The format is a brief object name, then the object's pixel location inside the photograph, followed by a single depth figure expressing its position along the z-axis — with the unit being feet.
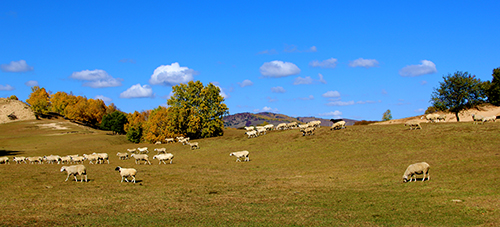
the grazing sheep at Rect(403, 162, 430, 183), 78.64
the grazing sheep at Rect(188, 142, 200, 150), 191.92
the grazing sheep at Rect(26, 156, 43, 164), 145.46
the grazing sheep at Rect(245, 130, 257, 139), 209.26
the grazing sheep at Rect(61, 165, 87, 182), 81.30
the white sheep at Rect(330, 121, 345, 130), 185.78
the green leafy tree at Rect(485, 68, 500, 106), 280.51
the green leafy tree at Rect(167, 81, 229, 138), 254.06
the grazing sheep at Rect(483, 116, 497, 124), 159.43
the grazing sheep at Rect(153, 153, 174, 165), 134.29
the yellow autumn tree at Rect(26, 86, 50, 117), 538.47
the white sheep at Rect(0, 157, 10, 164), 139.74
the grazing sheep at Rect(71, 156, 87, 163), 138.16
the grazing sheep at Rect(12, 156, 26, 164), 147.02
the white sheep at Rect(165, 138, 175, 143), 238.89
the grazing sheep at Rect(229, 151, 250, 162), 139.62
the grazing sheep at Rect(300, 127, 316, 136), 180.99
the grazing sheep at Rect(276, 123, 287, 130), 228.84
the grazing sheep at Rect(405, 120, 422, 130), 158.20
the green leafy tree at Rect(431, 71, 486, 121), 207.51
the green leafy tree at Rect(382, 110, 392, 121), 490.57
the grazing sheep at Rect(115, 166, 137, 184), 83.42
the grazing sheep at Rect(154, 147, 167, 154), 173.60
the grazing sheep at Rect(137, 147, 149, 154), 185.06
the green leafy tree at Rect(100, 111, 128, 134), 446.19
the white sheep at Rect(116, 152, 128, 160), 159.02
